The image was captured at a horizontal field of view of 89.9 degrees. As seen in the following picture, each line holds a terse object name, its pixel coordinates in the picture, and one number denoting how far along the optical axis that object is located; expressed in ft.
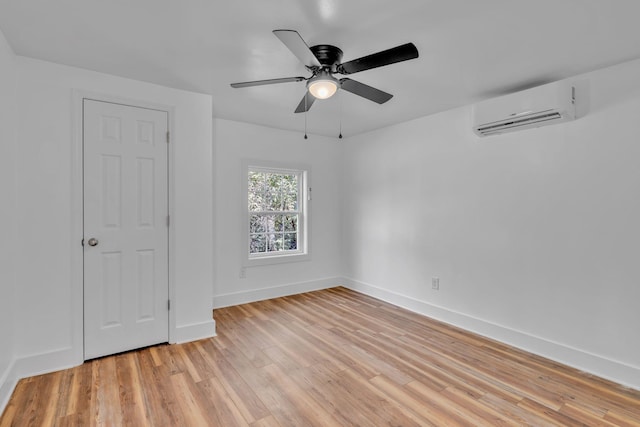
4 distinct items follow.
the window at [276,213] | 14.51
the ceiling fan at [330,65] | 5.83
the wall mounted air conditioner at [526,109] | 8.27
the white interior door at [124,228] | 8.72
